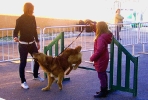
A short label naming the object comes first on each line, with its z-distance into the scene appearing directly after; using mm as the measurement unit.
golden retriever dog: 6897
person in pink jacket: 6324
